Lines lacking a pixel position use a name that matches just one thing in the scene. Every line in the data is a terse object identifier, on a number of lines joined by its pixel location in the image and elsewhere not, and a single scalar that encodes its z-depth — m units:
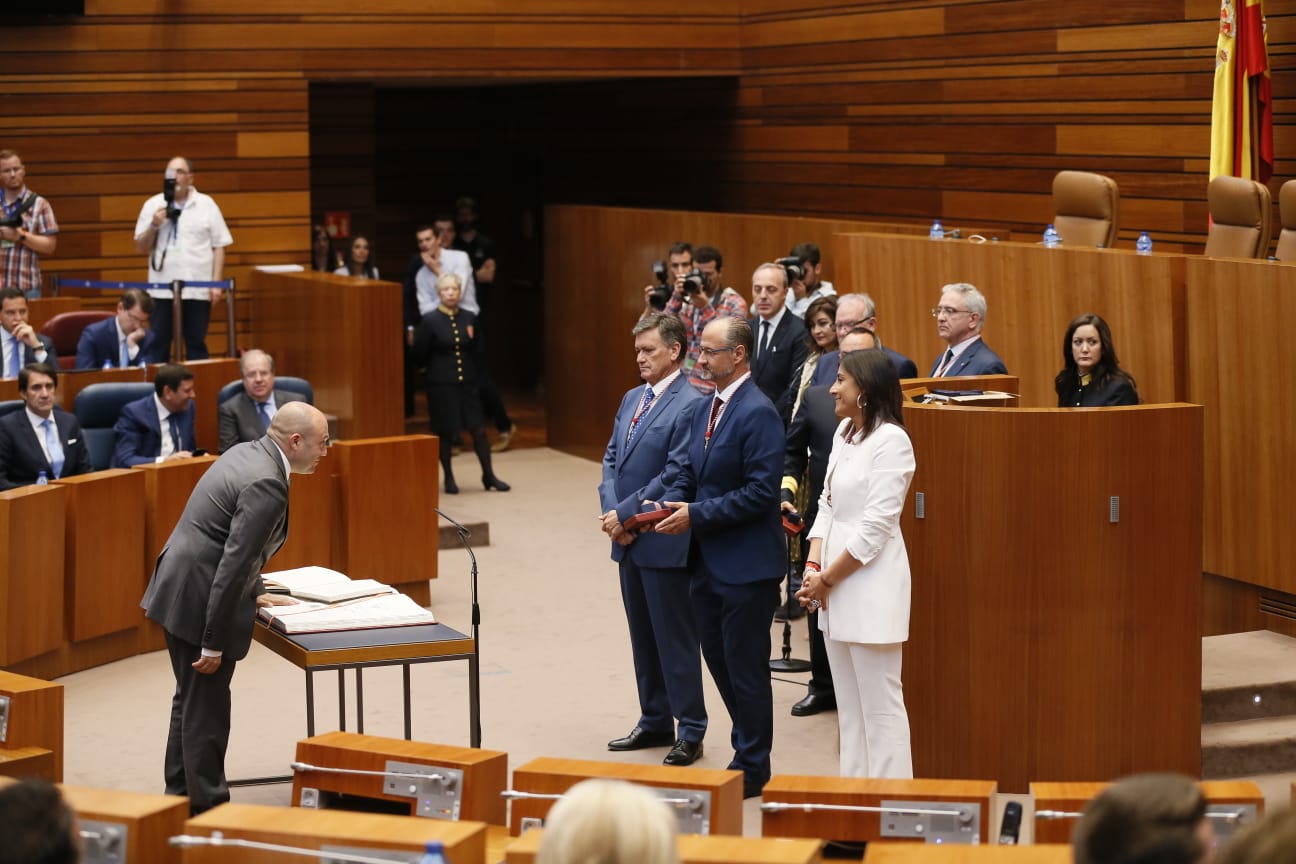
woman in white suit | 9.26
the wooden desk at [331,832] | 5.83
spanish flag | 15.40
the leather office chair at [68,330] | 18.94
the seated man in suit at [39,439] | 14.28
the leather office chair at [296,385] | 16.89
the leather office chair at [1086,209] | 14.88
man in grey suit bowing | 9.36
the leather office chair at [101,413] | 15.98
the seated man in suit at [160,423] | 15.51
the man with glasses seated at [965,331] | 12.09
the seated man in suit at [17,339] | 17.17
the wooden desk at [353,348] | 19.47
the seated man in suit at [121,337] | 17.84
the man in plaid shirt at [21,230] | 19.30
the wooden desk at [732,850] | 5.52
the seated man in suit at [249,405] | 15.98
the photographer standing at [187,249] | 19.52
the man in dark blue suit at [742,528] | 10.45
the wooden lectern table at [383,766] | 7.07
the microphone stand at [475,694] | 9.85
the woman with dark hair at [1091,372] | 11.73
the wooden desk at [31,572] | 12.60
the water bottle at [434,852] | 5.41
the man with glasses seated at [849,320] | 12.15
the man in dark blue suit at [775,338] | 14.76
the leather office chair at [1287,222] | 13.05
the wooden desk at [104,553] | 13.40
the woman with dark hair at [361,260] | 22.44
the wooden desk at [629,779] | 6.47
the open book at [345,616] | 9.74
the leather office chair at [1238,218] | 13.45
